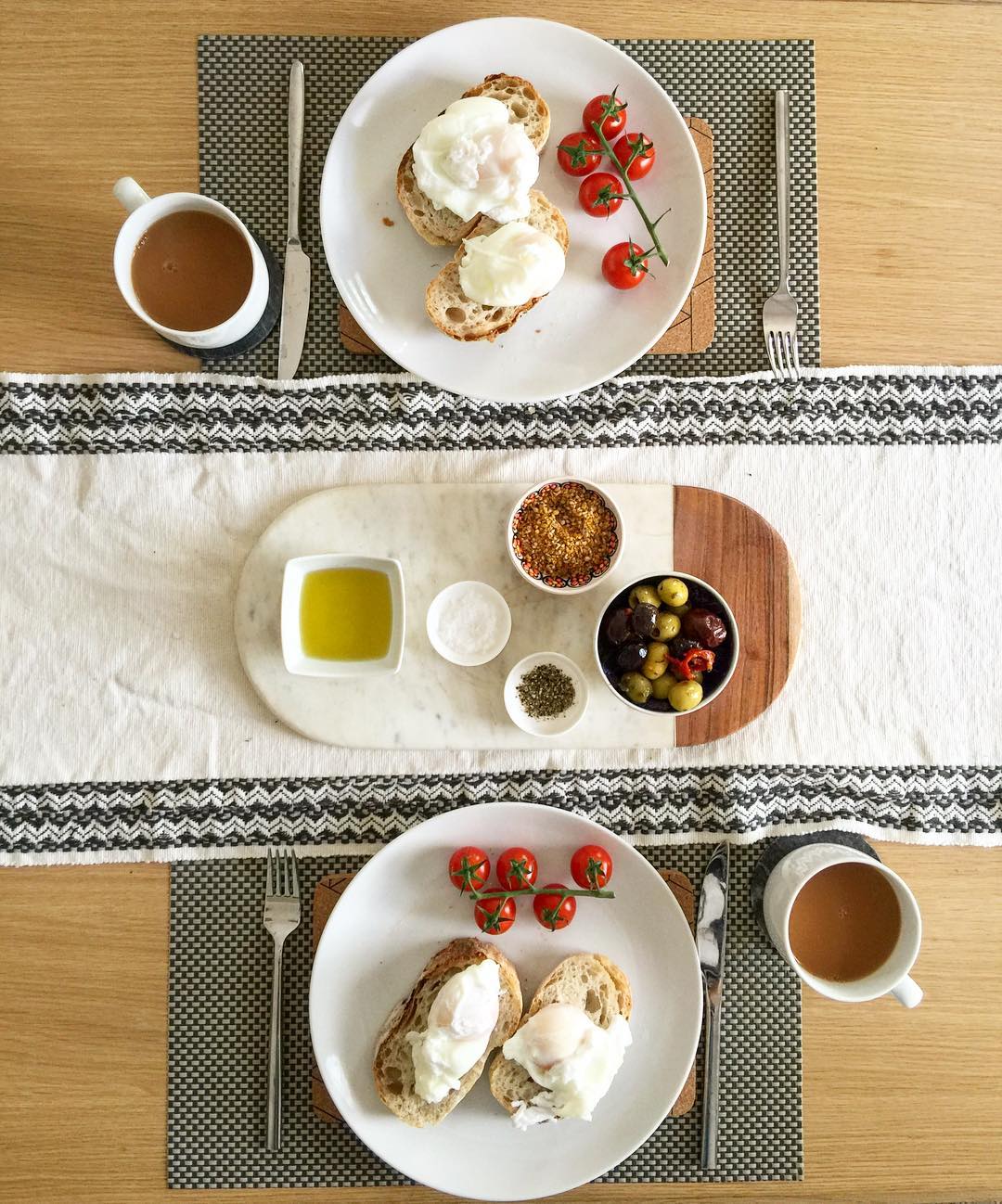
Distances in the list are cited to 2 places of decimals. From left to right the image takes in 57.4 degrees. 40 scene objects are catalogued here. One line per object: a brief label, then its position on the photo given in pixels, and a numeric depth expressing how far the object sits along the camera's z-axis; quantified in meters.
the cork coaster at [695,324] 1.53
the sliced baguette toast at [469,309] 1.41
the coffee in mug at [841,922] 1.38
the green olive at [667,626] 1.38
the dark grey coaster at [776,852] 1.49
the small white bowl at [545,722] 1.46
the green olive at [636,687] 1.39
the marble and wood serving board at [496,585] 1.49
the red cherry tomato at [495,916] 1.40
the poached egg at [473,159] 1.34
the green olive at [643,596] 1.39
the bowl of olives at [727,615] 1.38
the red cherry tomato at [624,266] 1.42
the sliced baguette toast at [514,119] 1.41
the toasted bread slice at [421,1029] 1.38
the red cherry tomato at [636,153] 1.40
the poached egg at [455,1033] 1.32
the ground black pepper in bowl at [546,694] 1.46
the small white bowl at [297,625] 1.39
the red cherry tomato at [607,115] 1.41
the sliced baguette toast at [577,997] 1.38
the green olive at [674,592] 1.38
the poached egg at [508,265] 1.35
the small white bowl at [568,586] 1.42
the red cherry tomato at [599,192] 1.43
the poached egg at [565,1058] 1.31
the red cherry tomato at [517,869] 1.39
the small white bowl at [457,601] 1.46
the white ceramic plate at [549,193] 1.44
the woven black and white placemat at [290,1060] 1.49
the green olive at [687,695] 1.38
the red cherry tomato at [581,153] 1.40
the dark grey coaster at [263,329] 1.49
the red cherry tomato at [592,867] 1.38
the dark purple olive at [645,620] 1.36
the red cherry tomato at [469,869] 1.38
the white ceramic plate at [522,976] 1.42
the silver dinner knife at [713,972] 1.49
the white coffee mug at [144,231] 1.37
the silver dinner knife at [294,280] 1.50
